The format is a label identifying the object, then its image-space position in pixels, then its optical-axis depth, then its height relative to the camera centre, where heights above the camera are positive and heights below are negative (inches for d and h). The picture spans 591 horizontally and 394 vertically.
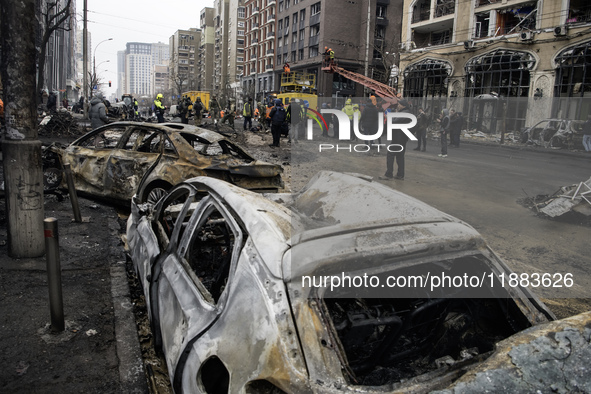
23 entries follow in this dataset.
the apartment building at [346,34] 2198.6 +504.7
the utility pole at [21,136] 179.6 -8.6
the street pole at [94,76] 2305.1 +244.9
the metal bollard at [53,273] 137.0 -49.3
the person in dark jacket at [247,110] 949.4 +38.2
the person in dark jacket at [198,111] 887.1 +28.3
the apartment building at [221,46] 3843.5 +733.1
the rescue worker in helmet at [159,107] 872.9 +32.9
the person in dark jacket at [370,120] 377.4 +11.1
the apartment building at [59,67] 2022.6 +293.9
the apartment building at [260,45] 2815.0 +571.0
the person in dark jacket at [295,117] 765.9 +22.0
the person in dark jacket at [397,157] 365.1 -19.6
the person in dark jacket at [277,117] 681.6 +18.2
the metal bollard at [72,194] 259.6 -44.8
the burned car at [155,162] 266.2 -25.0
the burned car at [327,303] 72.1 -36.1
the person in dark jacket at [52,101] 922.1 +36.4
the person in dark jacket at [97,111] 530.3 +11.1
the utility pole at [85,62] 1146.2 +161.5
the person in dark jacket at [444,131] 434.0 +6.4
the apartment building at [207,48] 4404.5 +791.8
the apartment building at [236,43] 3496.6 +683.3
